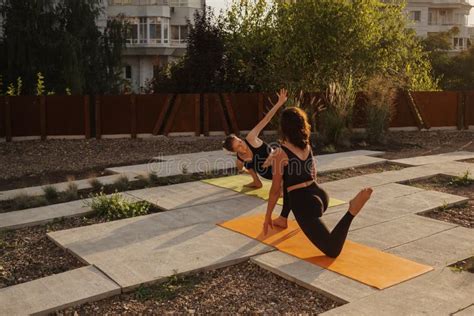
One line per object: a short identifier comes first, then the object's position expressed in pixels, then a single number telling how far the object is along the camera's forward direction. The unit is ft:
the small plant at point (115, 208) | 24.22
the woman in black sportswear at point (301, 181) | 17.95
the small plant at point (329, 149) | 44.11
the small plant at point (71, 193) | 28.27
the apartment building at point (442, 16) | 233.76
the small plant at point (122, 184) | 30.55
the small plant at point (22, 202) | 26.87
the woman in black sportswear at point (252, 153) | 27.32
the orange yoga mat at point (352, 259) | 16.51
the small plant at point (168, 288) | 15.64
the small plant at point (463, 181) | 30.63
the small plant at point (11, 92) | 56.91
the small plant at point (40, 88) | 56.42
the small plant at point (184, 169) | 34.08
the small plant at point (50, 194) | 28.35
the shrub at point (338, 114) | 47.62
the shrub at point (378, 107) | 50.21
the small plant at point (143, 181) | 31.30
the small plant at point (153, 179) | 31.73
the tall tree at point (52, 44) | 77.46
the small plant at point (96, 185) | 30.53
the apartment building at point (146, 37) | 167.94
